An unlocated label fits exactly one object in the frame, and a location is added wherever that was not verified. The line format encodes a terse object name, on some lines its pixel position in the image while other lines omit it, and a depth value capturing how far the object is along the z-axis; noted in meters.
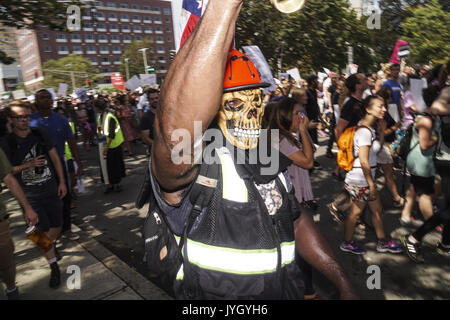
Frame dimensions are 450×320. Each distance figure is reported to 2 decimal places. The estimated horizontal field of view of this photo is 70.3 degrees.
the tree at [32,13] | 6.82
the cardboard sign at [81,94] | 10.22
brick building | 82.50
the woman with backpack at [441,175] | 3.54
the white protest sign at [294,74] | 9.34
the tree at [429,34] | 24.92
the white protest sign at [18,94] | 8.32
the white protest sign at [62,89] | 11.69
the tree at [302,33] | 16.56
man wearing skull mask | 1.08
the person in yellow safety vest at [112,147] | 6.57
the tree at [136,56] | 67.21
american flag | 1.51
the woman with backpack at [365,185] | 3.66
